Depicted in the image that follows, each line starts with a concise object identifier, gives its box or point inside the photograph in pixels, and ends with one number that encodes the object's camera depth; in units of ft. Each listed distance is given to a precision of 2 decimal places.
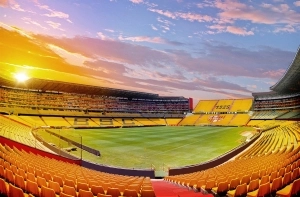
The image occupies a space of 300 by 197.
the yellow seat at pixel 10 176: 19.17
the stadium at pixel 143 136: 21.71
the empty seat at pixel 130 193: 18.59
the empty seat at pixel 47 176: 22.57
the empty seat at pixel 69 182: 20.92
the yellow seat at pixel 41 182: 18.61
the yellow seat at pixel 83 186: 20.09
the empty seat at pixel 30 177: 19.38
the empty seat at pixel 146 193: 19.01
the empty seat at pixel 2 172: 19.79
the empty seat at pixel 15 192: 13.48
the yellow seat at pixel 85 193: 16.65
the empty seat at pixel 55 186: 17.87
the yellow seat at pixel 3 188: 14.69
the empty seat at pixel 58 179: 21.76
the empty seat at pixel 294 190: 16.74
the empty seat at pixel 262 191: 17.99
